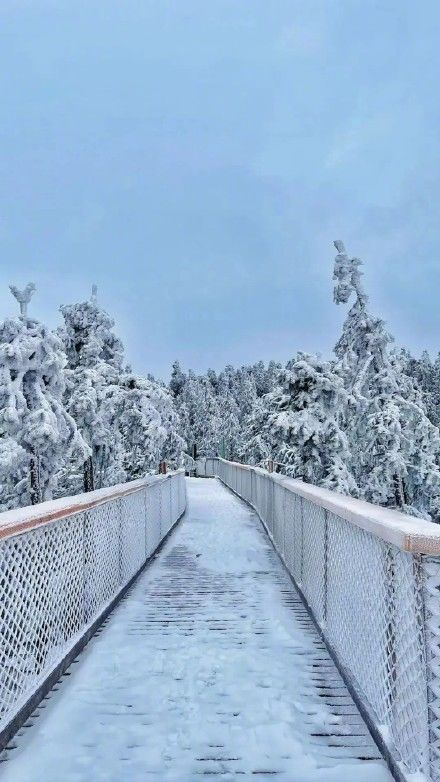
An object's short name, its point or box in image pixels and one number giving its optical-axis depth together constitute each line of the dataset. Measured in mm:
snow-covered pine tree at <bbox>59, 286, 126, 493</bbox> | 23547
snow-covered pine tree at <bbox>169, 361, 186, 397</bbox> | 93062
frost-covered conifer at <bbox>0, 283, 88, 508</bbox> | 15844
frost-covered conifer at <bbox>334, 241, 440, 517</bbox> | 18094
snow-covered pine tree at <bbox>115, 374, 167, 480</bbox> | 23641
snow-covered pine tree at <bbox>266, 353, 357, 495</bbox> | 15175
